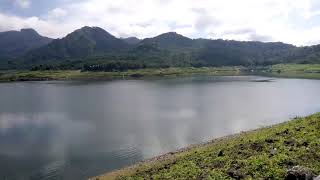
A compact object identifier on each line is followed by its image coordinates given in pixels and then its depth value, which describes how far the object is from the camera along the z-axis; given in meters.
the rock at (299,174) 13.90
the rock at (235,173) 17.04
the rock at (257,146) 21.93
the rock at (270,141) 23.39
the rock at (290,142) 21.41
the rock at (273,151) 19.75
